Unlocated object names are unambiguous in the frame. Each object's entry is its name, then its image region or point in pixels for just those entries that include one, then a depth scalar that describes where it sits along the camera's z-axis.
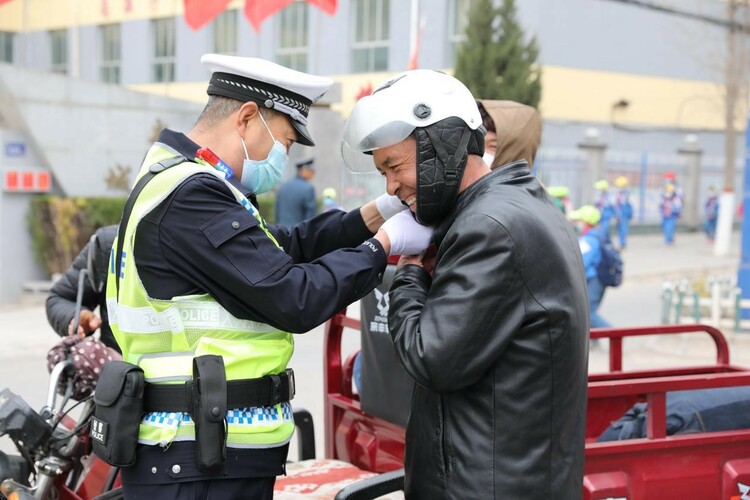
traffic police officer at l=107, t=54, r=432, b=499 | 2.26
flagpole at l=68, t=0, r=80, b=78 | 29.14
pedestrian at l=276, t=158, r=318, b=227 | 11.89
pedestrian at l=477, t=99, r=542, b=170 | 3.90
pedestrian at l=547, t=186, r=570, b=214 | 9.27
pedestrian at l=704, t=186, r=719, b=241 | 25.80
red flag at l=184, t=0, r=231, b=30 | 10.81
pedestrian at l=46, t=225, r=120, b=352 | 3.96
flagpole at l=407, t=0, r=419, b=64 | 17.14
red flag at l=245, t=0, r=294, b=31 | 11.07
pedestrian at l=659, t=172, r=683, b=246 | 24.57
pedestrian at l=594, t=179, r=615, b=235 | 20.87
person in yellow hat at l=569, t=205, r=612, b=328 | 8.67
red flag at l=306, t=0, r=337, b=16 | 11.84
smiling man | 2.03
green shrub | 13.06
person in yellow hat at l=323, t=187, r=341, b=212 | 14.43
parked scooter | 3.26
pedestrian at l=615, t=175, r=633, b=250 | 23.38
